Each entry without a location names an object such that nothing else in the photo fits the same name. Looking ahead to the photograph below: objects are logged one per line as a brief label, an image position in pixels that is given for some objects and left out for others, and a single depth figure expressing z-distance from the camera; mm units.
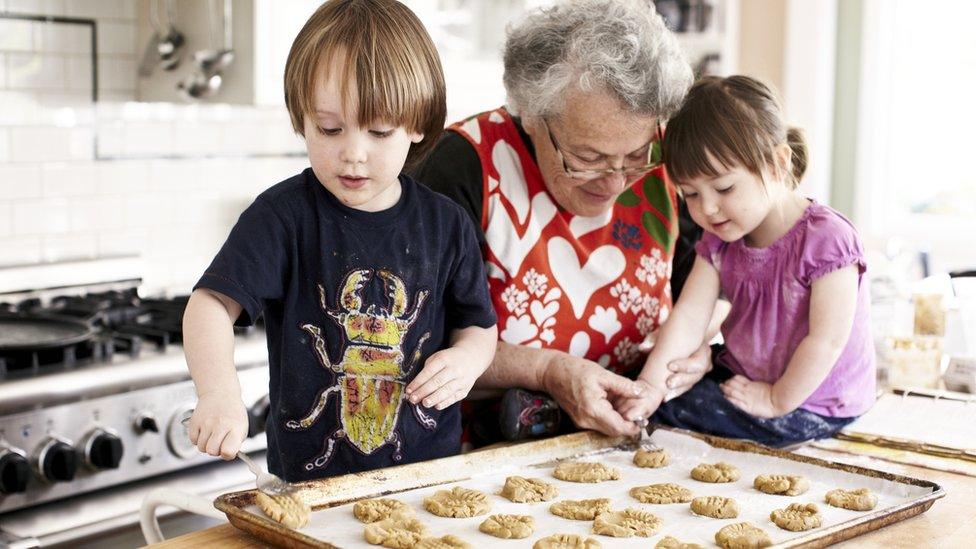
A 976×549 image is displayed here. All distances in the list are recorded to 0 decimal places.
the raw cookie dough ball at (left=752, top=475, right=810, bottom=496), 1352
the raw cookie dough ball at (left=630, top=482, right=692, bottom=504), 1339
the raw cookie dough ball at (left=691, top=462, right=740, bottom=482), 1410
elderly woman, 1577
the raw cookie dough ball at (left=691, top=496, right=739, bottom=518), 1280
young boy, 1276
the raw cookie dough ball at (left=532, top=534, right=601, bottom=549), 1161
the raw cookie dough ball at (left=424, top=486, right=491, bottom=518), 1264
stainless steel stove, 1997
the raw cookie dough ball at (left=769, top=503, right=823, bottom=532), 1224
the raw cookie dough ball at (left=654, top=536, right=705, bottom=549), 1148
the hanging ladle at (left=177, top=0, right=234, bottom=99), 2584
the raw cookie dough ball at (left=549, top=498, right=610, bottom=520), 1279
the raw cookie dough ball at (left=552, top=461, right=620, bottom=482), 1424
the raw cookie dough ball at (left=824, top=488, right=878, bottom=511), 1290
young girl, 1561
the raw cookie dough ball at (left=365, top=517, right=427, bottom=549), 1141
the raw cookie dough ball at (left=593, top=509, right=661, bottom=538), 1214
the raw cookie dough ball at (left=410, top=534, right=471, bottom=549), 1134
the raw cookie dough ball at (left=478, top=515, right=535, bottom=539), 1204
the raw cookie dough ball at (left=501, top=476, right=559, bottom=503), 1336
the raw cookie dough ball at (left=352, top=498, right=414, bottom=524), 1224
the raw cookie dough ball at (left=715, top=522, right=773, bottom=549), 1153
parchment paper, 1211
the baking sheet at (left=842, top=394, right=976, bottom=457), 1629
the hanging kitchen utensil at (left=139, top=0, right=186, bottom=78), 2664
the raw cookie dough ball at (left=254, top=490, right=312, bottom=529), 1168
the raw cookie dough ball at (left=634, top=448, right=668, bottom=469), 1489
